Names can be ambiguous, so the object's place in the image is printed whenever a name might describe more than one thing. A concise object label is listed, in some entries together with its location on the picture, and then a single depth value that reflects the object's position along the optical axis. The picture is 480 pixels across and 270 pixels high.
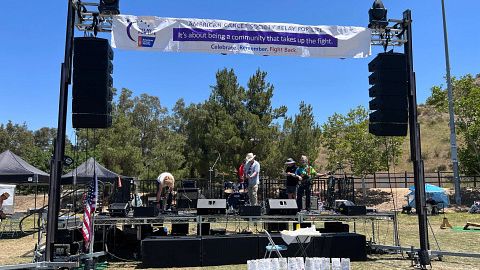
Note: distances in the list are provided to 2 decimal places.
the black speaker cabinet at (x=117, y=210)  10.23
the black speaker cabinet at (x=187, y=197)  13.64
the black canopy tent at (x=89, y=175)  19.02
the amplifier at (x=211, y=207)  10.46
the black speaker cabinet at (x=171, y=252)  8.91
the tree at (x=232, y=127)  26.44
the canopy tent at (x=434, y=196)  24.52
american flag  8.60
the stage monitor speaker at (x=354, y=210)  10.56
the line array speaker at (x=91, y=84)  8.11
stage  8.99
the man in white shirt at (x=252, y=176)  12.06
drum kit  13.74
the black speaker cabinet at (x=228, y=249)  9.14
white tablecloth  7.21
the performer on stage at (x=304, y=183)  12.45
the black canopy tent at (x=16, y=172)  15.74
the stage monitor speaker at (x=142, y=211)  10.01
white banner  9.23
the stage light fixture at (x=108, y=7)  8.69
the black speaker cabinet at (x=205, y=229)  11.77
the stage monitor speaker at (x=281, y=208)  10.57
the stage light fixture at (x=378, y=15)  9.61
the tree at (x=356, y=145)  29.31
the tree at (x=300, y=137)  27.22
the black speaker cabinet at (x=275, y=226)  12.02
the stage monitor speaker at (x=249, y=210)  10.41
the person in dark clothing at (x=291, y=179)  12.36
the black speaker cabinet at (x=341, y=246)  9.45
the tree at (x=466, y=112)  27.56
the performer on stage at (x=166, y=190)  12.03
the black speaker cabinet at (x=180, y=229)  11.57
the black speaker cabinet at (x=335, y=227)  11.69
